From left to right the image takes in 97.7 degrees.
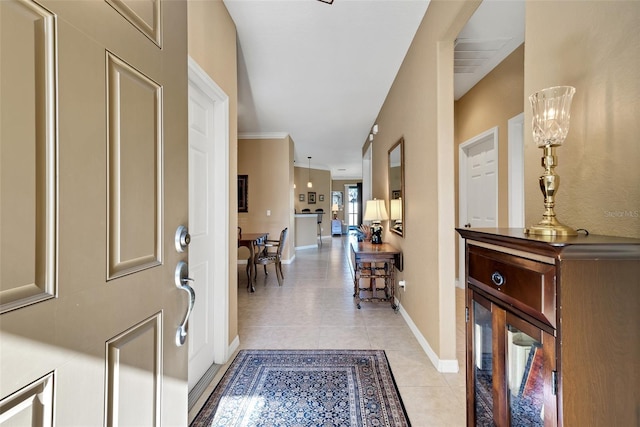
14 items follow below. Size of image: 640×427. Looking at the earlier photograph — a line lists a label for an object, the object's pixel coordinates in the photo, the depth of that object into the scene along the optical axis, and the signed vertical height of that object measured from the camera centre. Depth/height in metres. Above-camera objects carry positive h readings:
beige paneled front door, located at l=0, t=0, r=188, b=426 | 0.46 +0.00
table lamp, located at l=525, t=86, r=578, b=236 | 0.87 +0.25
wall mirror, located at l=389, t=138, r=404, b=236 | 3.15 +0.31
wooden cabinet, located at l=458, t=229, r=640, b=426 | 0.69 -0.29
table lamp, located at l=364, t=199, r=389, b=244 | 4.13 -0.03
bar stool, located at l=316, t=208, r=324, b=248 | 10.65 -0.33
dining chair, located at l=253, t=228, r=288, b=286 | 4.52 -0.72
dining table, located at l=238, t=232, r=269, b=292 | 4.19 -0.49
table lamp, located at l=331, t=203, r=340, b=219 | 12.81 +0.20
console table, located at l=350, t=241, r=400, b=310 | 3.34 -0.66
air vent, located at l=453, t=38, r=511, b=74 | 2.65 +1.63
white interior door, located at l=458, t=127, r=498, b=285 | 3.29 +0.39
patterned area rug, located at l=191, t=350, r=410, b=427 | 1.62 -1.18
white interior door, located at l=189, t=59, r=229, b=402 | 1.85 -0.08
